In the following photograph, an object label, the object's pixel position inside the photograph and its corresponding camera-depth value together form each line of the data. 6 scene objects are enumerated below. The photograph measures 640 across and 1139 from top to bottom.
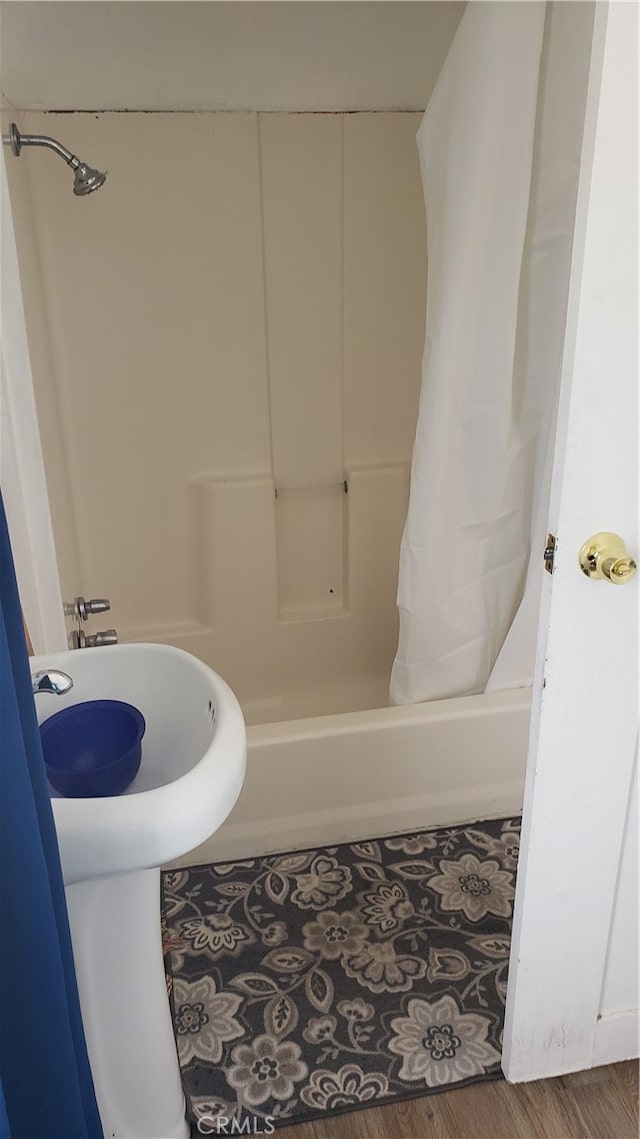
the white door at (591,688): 0.94
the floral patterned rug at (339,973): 1.41
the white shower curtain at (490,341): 1.52
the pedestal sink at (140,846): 0.96
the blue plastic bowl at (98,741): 1.12
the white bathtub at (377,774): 1.81
